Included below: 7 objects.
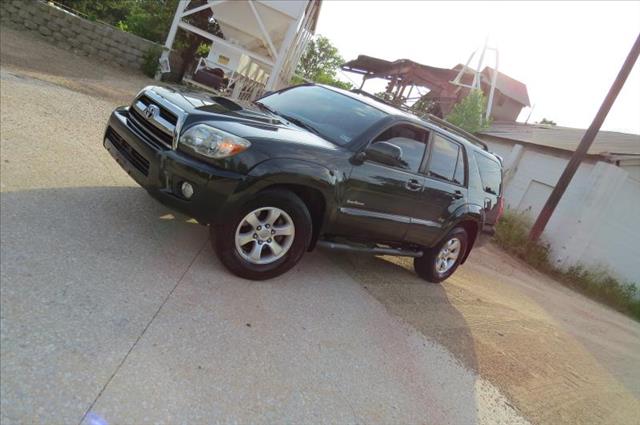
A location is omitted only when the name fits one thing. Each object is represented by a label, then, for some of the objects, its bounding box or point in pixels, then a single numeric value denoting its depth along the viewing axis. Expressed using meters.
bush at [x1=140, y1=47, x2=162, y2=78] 13.70
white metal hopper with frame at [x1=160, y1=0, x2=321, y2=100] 14.11
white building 13.02
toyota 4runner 3.68
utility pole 12.14
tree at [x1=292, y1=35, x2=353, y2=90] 61.90
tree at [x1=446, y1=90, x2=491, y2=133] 18.34
